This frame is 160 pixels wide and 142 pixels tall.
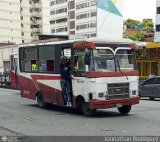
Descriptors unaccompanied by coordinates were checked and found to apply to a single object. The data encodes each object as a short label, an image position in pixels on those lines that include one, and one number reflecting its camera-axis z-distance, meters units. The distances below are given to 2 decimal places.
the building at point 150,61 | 41.47
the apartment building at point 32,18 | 120.12
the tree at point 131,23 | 129.38
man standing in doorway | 17.22
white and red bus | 15.89
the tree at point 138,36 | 99.38
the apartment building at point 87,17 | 109.50
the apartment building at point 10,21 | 109.14
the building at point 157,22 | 74.62
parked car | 27.39
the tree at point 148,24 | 124.94
